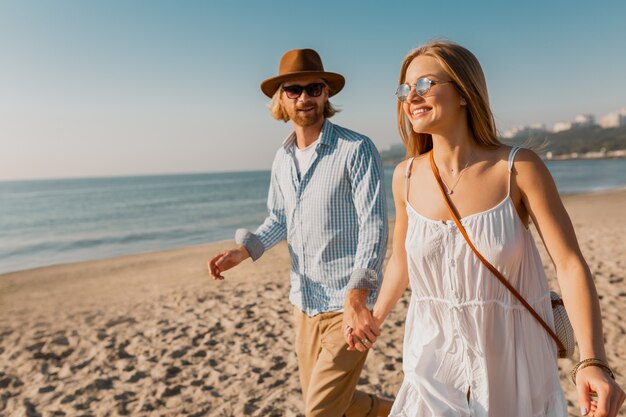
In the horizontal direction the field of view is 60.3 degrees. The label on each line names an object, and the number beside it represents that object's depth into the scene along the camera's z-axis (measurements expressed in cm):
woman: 172
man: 295
